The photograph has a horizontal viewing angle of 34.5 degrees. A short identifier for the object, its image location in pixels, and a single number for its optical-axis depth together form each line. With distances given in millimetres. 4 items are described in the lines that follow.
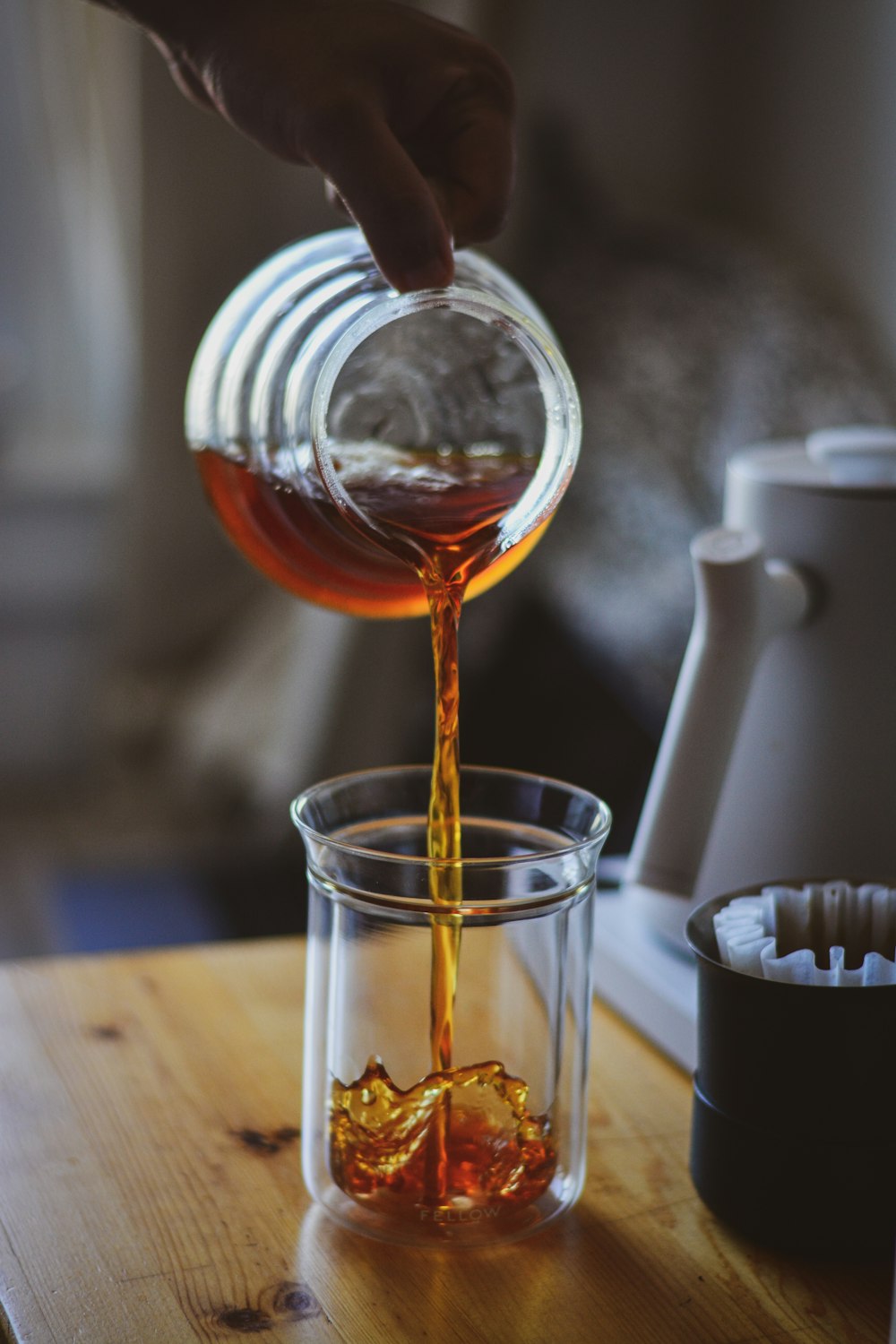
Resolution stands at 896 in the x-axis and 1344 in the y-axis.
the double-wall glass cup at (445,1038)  563
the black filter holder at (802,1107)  530
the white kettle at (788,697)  674
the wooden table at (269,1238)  523
